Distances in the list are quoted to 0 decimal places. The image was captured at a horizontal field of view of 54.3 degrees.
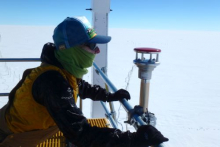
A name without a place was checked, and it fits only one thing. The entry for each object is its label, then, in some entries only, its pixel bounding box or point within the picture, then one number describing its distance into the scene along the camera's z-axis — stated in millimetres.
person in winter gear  1209
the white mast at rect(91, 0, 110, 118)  3141
